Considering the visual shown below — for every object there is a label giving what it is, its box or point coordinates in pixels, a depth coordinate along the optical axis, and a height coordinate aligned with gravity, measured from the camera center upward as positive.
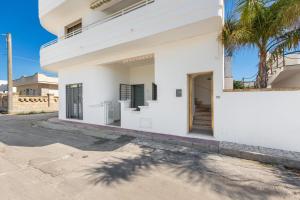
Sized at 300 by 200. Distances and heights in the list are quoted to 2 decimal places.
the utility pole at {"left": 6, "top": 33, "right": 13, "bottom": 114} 13.86 +2.27
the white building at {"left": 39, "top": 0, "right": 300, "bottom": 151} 4.18 +1.30
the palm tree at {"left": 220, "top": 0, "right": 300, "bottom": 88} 4.18 +2.28
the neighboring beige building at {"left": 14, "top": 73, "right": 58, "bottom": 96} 18.32 +2.22
